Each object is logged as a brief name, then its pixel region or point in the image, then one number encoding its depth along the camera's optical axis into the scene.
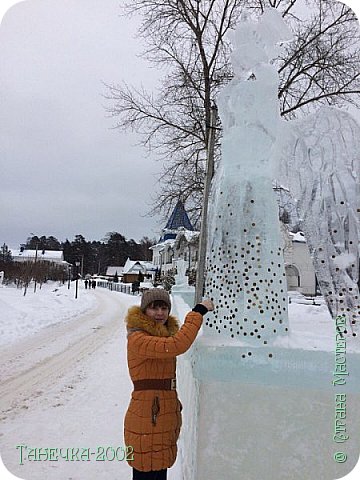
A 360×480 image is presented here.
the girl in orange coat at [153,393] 2.66
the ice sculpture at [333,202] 2.88
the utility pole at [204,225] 5.44
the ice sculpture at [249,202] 3.00
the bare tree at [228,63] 11.66
